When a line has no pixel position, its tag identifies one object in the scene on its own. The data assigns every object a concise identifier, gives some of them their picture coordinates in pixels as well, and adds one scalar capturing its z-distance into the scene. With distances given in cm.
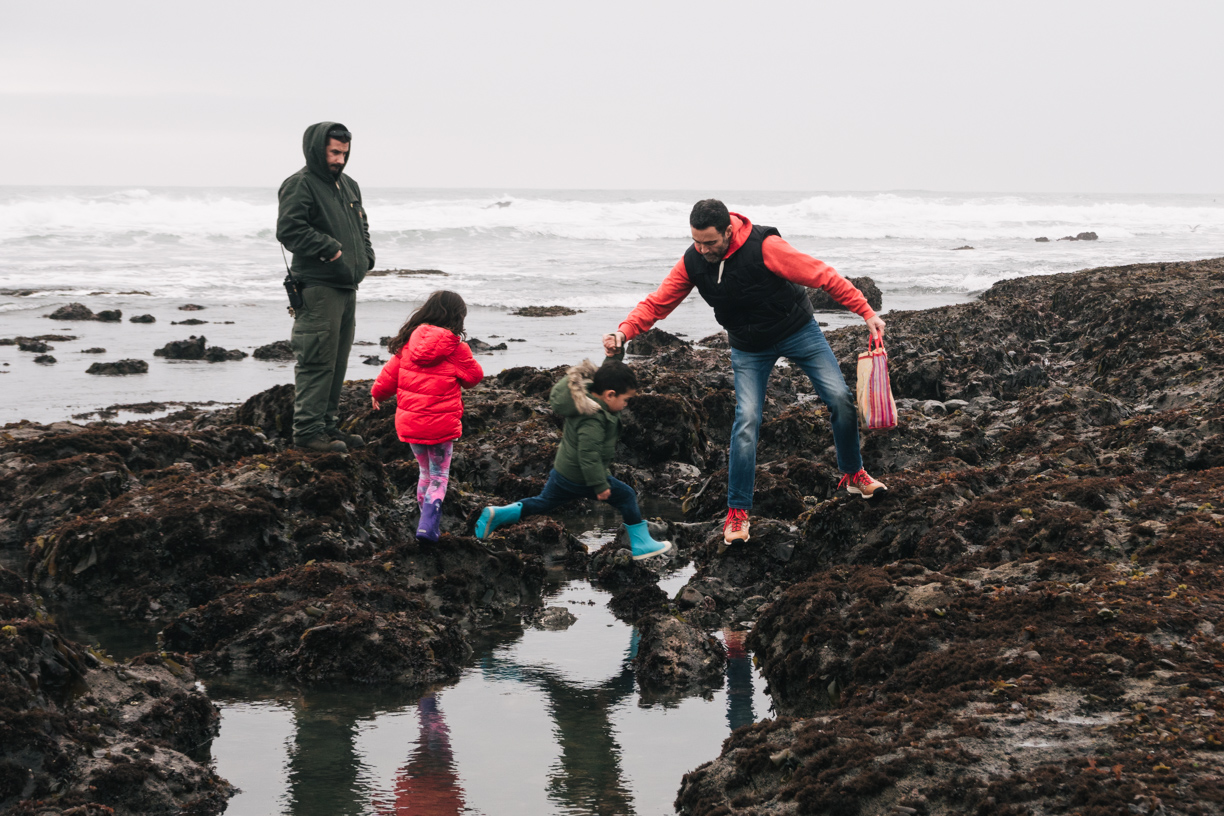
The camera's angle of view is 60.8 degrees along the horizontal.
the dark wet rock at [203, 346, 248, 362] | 1571
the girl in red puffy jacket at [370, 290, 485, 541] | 584
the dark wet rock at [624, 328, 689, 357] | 1589
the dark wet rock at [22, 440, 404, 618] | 571
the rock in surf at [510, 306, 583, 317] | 2505
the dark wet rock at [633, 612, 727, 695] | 458
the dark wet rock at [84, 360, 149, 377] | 1410
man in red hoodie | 541
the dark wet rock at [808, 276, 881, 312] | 2512
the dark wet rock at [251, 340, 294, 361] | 1589
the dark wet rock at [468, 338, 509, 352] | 1705
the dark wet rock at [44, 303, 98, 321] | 2205
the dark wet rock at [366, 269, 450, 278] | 3778
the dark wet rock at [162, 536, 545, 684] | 467
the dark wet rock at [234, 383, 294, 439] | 926
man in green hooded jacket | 697
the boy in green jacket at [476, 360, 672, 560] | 563
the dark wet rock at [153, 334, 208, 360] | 1572
